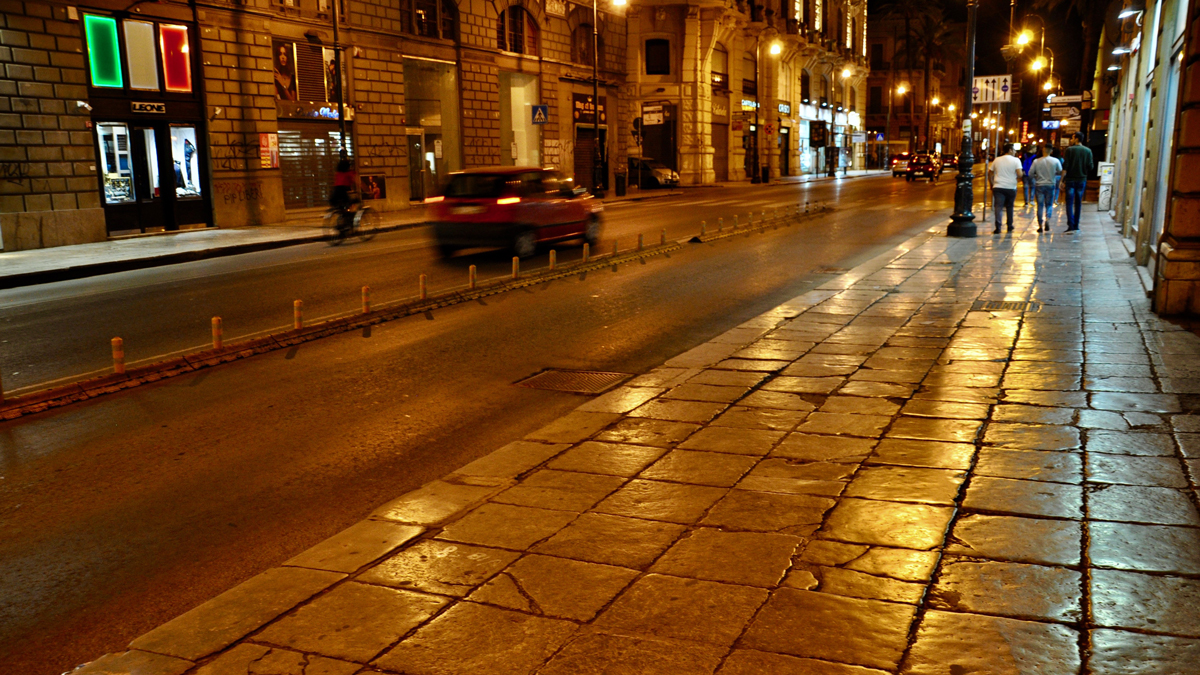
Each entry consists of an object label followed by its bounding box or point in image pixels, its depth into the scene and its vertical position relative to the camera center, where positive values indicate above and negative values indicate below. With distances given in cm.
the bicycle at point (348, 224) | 2205 -113
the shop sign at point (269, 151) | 2662 +75
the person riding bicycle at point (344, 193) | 2186 -38
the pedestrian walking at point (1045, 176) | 2061 -32
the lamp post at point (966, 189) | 1983 -55
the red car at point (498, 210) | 1672 -66
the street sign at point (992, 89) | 2095 +162
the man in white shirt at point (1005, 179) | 1945 -35
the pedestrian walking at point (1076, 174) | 2005 -28
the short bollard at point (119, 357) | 834 -154
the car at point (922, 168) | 5991 -25
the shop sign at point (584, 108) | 4381 +290
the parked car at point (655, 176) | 5107 -37
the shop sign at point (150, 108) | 2327 +176
